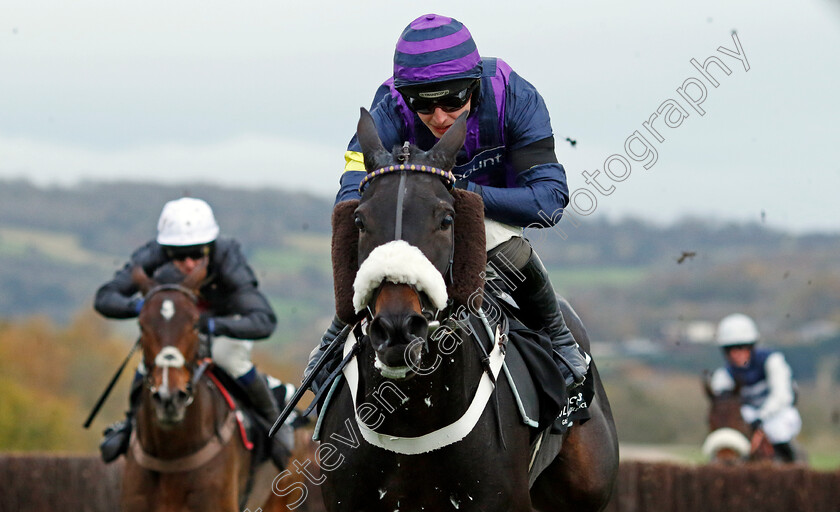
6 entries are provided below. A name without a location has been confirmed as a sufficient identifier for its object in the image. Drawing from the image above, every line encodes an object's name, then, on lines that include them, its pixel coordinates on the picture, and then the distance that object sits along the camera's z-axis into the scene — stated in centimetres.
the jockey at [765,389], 2764
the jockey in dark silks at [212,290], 1873
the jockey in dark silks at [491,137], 1057
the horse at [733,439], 2820
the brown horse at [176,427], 1678
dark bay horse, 884
